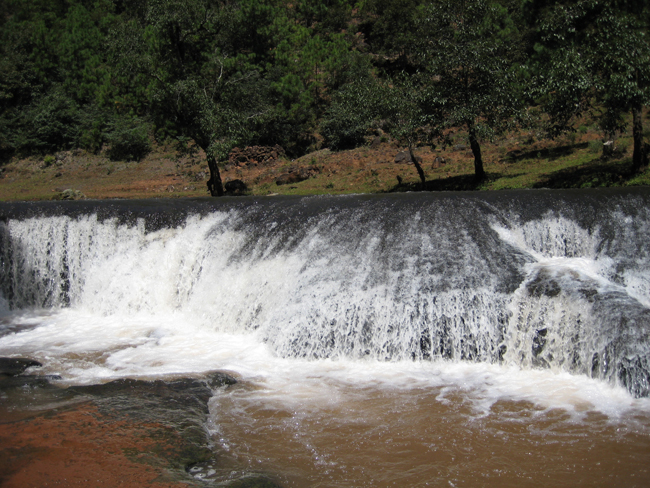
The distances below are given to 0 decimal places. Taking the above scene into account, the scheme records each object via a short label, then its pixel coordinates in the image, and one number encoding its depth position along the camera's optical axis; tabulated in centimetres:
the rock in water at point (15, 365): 775
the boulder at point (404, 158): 2410
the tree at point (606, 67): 1388
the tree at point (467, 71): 1712
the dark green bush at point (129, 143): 3266
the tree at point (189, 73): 1947
